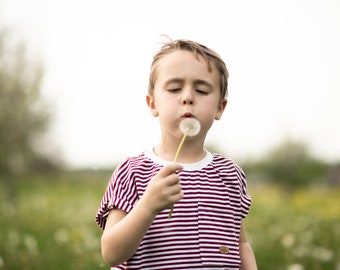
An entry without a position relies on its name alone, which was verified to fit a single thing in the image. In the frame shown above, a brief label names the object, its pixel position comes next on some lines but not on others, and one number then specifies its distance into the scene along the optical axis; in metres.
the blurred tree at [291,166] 19.72
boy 2.18
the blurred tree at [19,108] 11.68
